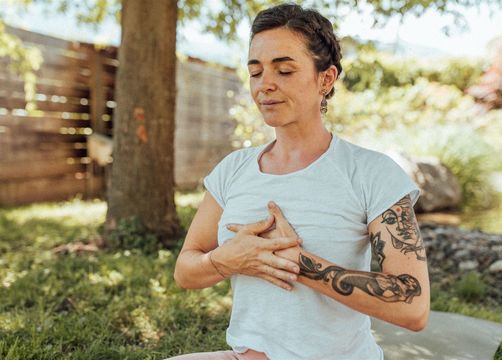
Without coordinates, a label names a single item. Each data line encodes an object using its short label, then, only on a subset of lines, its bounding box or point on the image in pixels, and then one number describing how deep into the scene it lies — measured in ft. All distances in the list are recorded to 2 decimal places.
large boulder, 23.82
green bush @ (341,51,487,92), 44.47
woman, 4.86
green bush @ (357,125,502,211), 27.45
